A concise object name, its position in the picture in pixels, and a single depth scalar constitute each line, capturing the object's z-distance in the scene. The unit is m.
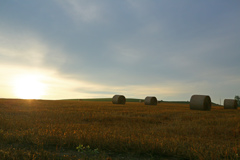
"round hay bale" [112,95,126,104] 36.12
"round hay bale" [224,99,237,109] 31.21
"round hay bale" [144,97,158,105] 36.75
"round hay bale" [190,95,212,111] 23.22
